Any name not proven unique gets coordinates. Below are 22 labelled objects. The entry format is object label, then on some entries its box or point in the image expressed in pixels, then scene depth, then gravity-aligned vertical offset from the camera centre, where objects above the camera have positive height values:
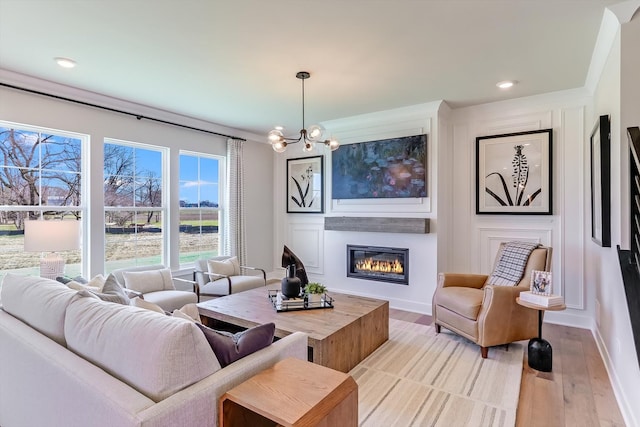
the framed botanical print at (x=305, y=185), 5.49 +0.50
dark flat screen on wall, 4.31 +0.62
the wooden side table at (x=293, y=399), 1.16 -0.69
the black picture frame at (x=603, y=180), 2.54 +0.26
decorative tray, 3.02 -0.84
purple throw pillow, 1.41 -0.58
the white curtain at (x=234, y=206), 5.26 +0.13
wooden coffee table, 2.47 -0.89
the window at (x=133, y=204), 4.09 +0.13
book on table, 2.57 -0.69
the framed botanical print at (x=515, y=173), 3.83 +0.48
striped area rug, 2.09 -1.28
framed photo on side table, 2.67 -0.58
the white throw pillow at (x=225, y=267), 4.45 -0.73
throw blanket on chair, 3.26 -0.52
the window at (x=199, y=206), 4.88 +0.12
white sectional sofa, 1.15 -0.62
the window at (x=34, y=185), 3.31 +0.32
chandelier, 3.09 +0.75
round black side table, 2.68 -1.16
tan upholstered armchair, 2.87 -0.90
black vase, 3.19 -0.71
